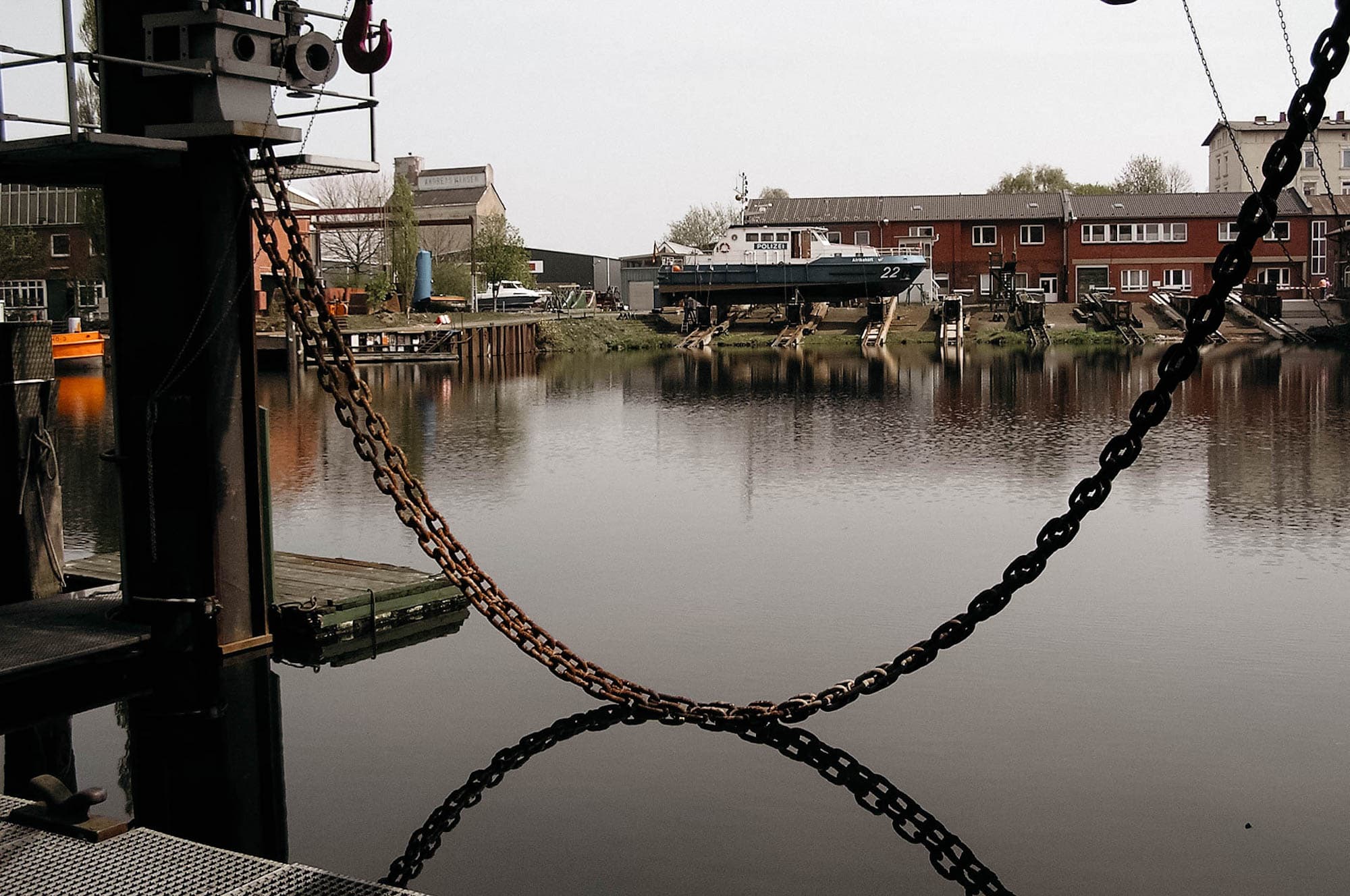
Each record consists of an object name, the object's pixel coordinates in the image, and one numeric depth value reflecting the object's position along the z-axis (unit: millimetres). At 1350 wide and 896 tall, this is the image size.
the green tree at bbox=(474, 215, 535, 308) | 81188
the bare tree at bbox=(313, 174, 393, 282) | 79000
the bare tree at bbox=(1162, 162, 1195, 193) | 110312
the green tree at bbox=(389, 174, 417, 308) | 62094
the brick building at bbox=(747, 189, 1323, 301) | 70812
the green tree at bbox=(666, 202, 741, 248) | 104938
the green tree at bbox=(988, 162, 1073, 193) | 110375
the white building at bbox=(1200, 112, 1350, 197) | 90250
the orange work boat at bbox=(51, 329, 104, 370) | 48094
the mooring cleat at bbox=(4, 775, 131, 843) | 5547
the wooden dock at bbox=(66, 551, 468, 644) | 10289
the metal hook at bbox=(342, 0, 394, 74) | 9625
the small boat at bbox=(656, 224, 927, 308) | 62312
